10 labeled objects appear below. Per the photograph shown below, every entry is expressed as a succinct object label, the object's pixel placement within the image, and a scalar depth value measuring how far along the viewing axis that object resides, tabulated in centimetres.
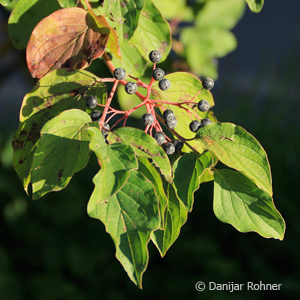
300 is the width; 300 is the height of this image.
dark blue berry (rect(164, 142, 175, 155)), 59
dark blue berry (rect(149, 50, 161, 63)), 62
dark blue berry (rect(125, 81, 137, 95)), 60
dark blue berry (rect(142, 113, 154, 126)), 59
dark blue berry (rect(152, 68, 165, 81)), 61
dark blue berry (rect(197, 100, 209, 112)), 62
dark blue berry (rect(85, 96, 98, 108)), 60
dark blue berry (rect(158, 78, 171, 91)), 62
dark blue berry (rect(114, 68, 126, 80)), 60
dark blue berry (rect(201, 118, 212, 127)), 62
